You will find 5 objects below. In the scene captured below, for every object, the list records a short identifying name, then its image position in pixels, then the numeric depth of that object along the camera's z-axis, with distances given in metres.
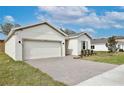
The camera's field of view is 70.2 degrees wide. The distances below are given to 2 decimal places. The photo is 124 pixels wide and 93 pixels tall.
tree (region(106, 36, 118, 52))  15.04
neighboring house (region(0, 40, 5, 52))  15.28
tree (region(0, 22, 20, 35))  19.69
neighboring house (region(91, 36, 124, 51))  19.71
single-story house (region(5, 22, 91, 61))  8.24
